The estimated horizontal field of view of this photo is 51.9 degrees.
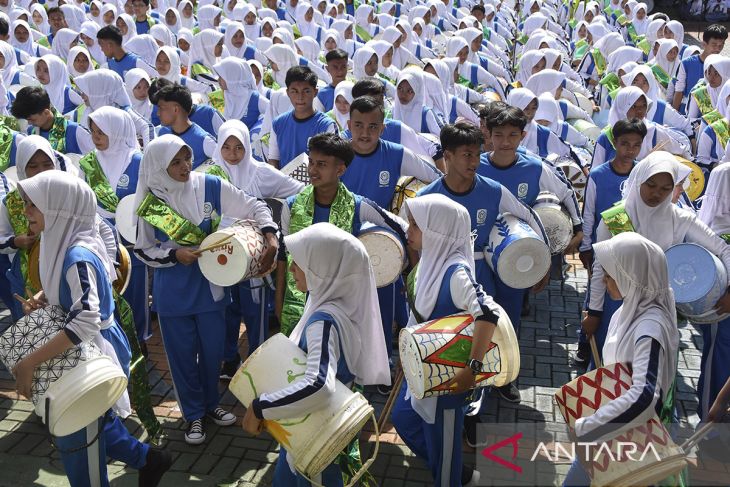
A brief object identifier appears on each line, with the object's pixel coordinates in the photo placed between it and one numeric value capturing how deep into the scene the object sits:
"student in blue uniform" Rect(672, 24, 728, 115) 11.16
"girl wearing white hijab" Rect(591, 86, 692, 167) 6.55
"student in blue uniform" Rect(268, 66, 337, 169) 6.49
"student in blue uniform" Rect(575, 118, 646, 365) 5.77
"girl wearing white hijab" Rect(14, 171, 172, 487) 3.61
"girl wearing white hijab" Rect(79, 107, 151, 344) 5.86
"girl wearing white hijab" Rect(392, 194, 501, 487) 3.84
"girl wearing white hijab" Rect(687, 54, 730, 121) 9.44
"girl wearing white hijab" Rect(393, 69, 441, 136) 7.42
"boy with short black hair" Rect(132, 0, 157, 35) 14.61
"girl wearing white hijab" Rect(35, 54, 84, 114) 8.96
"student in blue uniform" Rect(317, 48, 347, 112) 8.49
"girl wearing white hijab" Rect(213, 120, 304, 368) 5.55
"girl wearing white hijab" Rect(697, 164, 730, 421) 4.78
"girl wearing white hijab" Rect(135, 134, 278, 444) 4.61
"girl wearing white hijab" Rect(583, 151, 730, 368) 4.61
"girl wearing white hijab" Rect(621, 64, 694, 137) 8.86
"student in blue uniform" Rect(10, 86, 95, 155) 6.43
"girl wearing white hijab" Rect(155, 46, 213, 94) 9.88
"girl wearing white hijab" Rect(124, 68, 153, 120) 8.38
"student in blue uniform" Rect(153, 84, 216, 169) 6.35
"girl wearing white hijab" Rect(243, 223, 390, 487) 3.12
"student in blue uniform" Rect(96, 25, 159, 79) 10.17
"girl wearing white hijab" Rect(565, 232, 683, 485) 3.04
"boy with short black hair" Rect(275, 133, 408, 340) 4.71
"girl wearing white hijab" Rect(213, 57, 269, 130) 8.67
